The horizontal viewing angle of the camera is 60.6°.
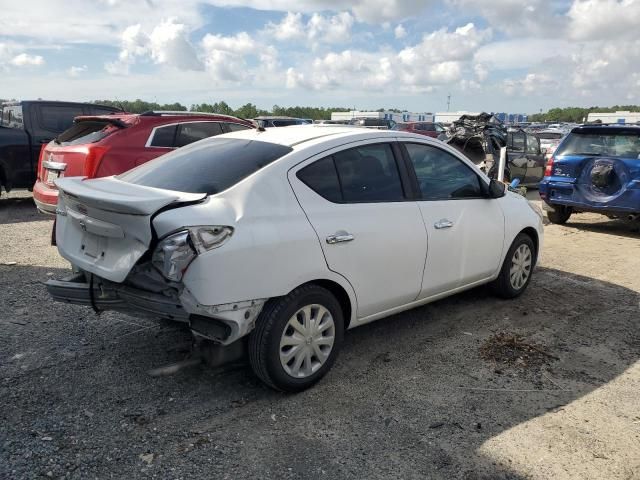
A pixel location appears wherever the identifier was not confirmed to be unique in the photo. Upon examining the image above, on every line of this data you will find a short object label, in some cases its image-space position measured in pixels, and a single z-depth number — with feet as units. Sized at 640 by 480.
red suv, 22.80
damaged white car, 10.06
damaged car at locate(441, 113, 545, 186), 32.45
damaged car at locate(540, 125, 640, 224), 26.55
